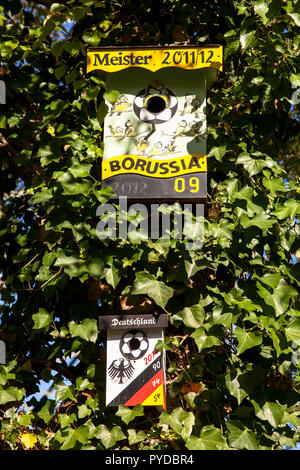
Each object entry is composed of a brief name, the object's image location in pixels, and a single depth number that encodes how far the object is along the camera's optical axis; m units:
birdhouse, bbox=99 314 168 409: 2.03
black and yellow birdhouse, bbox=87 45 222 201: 2.15
